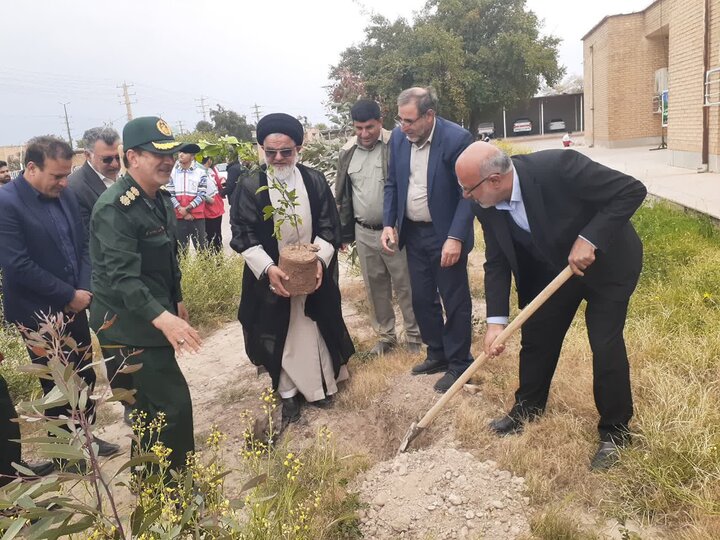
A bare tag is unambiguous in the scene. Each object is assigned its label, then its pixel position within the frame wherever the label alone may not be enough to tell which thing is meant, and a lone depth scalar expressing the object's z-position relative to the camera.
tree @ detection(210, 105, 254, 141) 45.06
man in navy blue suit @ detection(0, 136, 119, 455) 3.23
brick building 9.70
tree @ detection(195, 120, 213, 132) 49.00
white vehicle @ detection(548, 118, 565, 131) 38.59
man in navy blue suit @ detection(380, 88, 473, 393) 3.74
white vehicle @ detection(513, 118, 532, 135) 36.69
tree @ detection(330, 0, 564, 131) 27.38
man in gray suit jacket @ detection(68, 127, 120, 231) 4.38
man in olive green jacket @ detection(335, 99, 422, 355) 4.36
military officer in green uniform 2.64
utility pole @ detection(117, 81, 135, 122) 44.28
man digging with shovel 2.54
